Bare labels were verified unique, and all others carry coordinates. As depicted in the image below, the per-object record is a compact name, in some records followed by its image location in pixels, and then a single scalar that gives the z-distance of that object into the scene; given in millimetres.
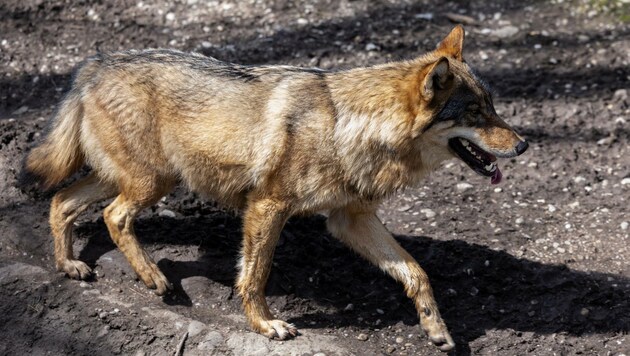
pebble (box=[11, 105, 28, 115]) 15781
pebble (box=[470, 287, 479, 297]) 12513
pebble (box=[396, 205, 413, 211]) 14266
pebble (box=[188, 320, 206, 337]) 11273
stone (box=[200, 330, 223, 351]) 11078
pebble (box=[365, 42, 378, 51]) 17484
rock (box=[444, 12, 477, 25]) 18203
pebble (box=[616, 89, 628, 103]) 16250
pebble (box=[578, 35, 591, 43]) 17609
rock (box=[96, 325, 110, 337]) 11437
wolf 11148
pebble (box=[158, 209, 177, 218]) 13826
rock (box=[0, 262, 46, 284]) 12008
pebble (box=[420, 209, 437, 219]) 14009
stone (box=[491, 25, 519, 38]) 17922
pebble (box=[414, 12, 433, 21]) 18391
